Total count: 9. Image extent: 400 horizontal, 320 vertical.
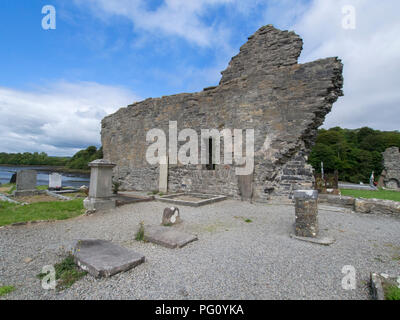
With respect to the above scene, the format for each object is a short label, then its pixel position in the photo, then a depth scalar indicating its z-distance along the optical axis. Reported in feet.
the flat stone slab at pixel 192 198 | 24.78
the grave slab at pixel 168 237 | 12.48
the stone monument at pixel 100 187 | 21.44
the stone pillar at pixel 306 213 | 13.69
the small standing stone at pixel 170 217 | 17.06
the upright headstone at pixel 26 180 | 33.25
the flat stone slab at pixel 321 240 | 12.71
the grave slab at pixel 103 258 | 8.89
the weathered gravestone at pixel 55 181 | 40.19
